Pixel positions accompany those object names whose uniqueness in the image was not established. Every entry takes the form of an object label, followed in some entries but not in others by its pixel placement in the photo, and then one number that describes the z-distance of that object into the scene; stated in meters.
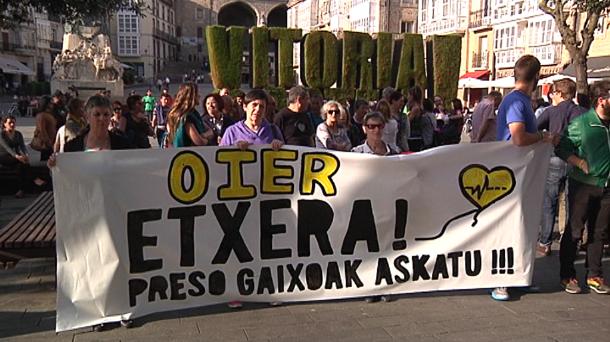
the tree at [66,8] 12.43
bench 4.52
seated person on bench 7.92
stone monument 32.91
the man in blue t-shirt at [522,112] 4.60
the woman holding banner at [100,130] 4.55
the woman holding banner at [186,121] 5.20
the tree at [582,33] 12.52
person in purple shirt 4.77
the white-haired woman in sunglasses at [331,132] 5.64
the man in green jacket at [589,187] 4.80
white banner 4.09
